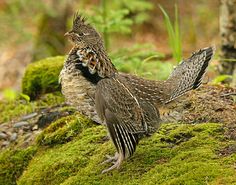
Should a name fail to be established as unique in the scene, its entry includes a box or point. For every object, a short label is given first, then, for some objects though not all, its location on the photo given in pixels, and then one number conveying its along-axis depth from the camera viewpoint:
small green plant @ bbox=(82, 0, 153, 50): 16.12
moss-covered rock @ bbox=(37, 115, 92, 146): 12.07
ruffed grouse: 9.73
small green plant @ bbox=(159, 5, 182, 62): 13.55
